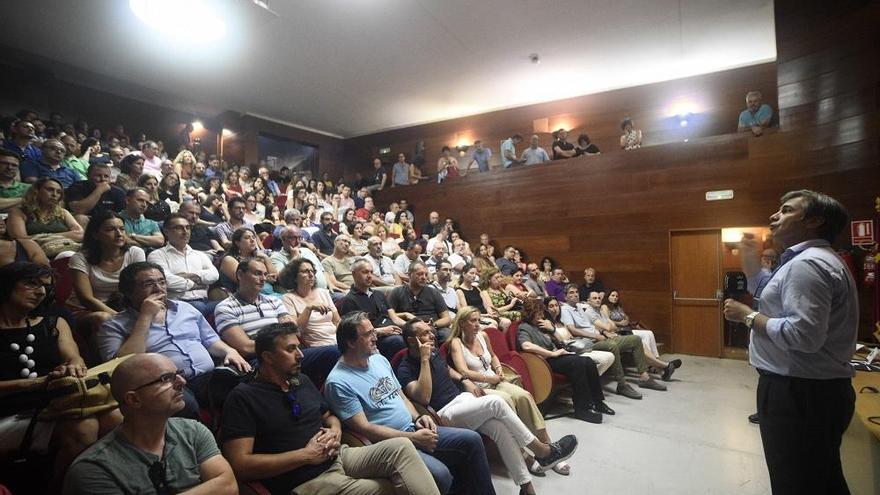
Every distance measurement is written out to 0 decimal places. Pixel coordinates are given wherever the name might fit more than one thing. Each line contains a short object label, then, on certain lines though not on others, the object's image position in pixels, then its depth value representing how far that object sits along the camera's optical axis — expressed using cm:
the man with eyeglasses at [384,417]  198
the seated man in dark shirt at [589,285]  610
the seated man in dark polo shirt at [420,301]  368
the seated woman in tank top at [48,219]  273
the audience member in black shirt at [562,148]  697
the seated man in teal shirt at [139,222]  314
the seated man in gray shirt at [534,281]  602
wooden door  552
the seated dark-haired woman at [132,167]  423
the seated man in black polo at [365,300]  332
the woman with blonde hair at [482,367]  274
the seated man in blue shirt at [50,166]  360
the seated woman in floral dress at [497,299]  482
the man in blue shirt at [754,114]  555
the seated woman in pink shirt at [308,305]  273
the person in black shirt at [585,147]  711
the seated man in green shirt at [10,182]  290
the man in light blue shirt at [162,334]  189
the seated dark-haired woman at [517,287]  526
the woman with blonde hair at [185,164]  618
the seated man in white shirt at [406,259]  536
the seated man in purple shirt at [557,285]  611
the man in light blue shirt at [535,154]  739
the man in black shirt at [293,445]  157
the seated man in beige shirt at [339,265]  411
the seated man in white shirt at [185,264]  279
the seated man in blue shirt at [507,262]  647
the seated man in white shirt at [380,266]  477
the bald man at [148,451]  119
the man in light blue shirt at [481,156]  827
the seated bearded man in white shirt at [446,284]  436
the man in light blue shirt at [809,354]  136
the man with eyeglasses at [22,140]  402
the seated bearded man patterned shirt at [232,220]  411
